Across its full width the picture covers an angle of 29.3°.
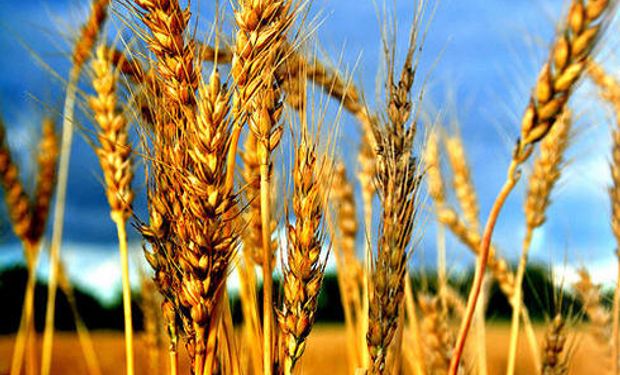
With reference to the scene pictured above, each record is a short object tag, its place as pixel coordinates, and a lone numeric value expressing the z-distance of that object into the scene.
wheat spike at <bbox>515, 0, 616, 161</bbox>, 0.40
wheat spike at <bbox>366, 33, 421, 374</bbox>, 0.45
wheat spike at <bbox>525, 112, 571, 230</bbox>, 0.60
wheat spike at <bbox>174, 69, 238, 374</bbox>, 0.43
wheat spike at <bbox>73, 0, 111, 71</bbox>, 0.58
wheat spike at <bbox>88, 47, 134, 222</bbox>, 0.52
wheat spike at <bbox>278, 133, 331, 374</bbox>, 0.45
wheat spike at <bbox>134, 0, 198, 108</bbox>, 0.44
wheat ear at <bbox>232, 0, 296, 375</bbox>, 0.45
